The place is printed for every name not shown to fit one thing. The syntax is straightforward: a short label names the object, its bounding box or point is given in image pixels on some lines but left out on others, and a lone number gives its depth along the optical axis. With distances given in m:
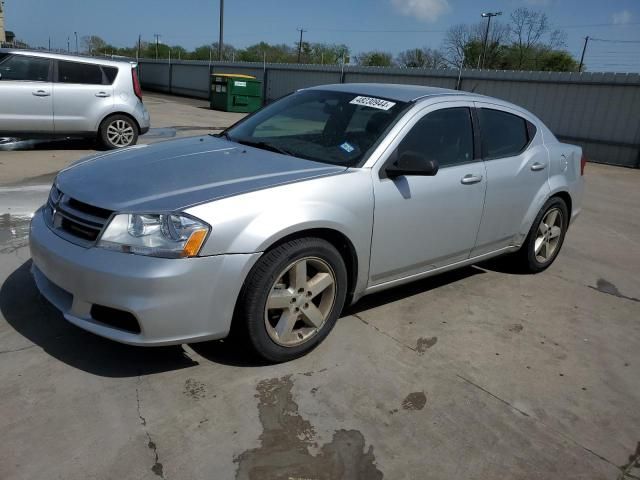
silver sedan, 2.75
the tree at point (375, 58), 58.63
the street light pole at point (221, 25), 37.12
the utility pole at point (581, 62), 55.47
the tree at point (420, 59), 56.79
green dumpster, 21.86
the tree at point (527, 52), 54.56
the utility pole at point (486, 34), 52.83
